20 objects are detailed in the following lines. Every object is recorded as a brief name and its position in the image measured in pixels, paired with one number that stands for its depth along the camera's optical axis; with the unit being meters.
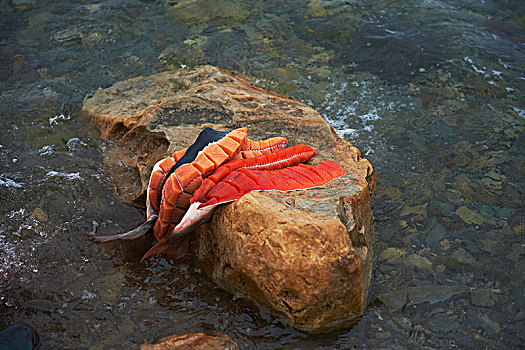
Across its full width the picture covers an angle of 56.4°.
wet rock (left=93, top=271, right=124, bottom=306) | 3.40
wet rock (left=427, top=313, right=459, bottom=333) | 3.38
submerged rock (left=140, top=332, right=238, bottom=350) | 3.02
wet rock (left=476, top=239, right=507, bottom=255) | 4.10
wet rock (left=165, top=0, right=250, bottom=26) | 7.41
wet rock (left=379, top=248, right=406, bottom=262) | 3.96
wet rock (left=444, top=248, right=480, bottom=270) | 3.95
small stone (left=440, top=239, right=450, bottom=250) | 4.12
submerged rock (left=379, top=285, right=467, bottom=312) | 3.54
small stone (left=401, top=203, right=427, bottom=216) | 4.47
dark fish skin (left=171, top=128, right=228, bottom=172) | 3.57
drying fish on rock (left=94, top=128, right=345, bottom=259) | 3.35
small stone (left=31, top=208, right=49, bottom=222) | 4.00
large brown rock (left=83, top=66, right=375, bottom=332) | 3.02
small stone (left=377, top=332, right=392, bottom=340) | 3.26
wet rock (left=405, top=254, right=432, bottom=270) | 3.91
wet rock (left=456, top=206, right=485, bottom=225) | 4.40
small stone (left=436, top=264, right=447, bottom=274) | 3.88
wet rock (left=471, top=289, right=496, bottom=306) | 3.62
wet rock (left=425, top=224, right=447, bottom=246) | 4.18
